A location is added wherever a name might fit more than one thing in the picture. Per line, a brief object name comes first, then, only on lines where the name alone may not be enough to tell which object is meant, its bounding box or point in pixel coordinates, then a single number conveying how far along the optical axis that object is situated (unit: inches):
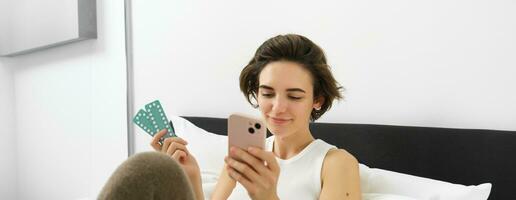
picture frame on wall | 82.8
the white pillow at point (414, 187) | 34.8
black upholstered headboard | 38.3
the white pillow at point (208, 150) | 54.1
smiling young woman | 36.9
